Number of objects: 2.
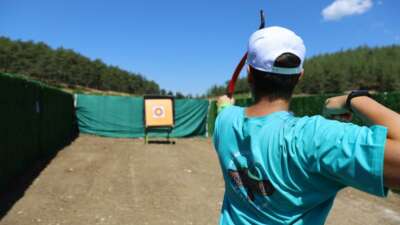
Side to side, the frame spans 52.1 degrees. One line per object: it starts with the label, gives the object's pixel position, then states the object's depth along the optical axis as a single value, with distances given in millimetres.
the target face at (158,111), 18016
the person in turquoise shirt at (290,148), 1012
